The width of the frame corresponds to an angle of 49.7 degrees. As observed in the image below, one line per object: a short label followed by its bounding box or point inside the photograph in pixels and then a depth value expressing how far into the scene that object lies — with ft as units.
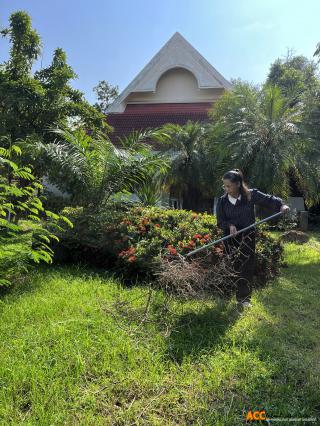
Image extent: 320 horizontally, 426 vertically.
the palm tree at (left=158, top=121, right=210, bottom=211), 39.99
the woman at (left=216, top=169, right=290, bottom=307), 14.33
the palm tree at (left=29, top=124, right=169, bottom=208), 22.68
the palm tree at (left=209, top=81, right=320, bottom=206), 30.35
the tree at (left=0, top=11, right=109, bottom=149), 32.63
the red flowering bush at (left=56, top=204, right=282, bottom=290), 16.16
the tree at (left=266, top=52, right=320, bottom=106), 71.61
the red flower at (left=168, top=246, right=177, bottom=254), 14.90
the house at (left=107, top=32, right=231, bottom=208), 55.26
